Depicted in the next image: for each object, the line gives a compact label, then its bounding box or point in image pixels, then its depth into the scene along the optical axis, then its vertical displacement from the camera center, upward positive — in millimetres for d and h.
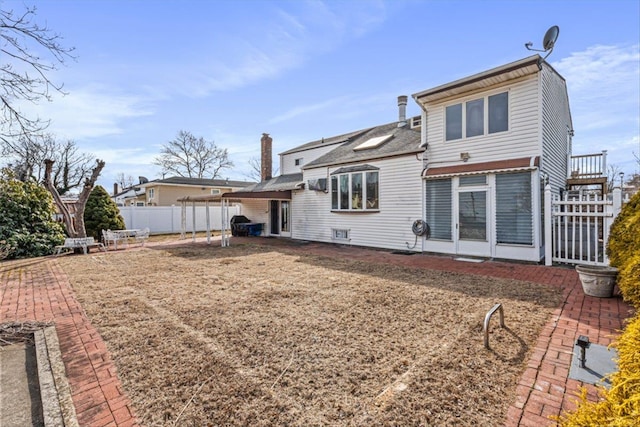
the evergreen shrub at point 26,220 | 10633 -168
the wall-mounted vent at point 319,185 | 13625 +1264
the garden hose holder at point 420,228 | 10227 -623
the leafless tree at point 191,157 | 37125 +7347
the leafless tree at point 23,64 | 4508 +2442
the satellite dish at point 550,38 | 8172 +4803
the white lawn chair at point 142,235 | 13856 -1001
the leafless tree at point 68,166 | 30484 +5337
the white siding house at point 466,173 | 8289 +1294
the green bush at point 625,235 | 5012 -492
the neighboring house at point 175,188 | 27016 +2450
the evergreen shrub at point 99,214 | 14191 +21
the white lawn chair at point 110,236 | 12398 -917
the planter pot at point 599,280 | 5047 -1252
